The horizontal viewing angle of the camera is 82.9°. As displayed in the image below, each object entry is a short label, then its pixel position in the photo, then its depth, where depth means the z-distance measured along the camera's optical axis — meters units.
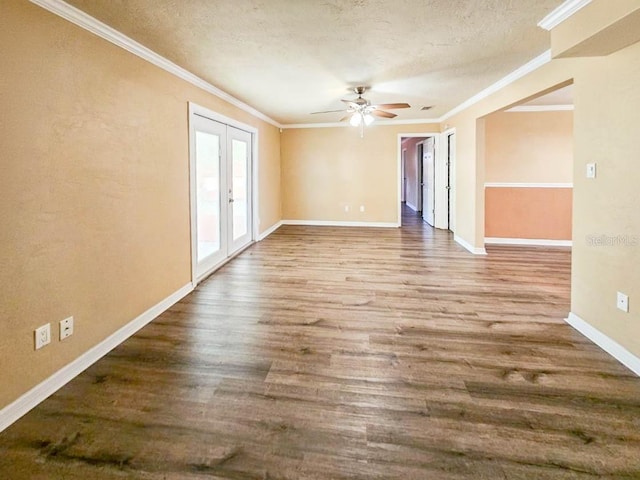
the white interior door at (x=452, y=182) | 7.03
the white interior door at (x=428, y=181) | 8.59
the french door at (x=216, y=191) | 4.29
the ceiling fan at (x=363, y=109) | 4.98
